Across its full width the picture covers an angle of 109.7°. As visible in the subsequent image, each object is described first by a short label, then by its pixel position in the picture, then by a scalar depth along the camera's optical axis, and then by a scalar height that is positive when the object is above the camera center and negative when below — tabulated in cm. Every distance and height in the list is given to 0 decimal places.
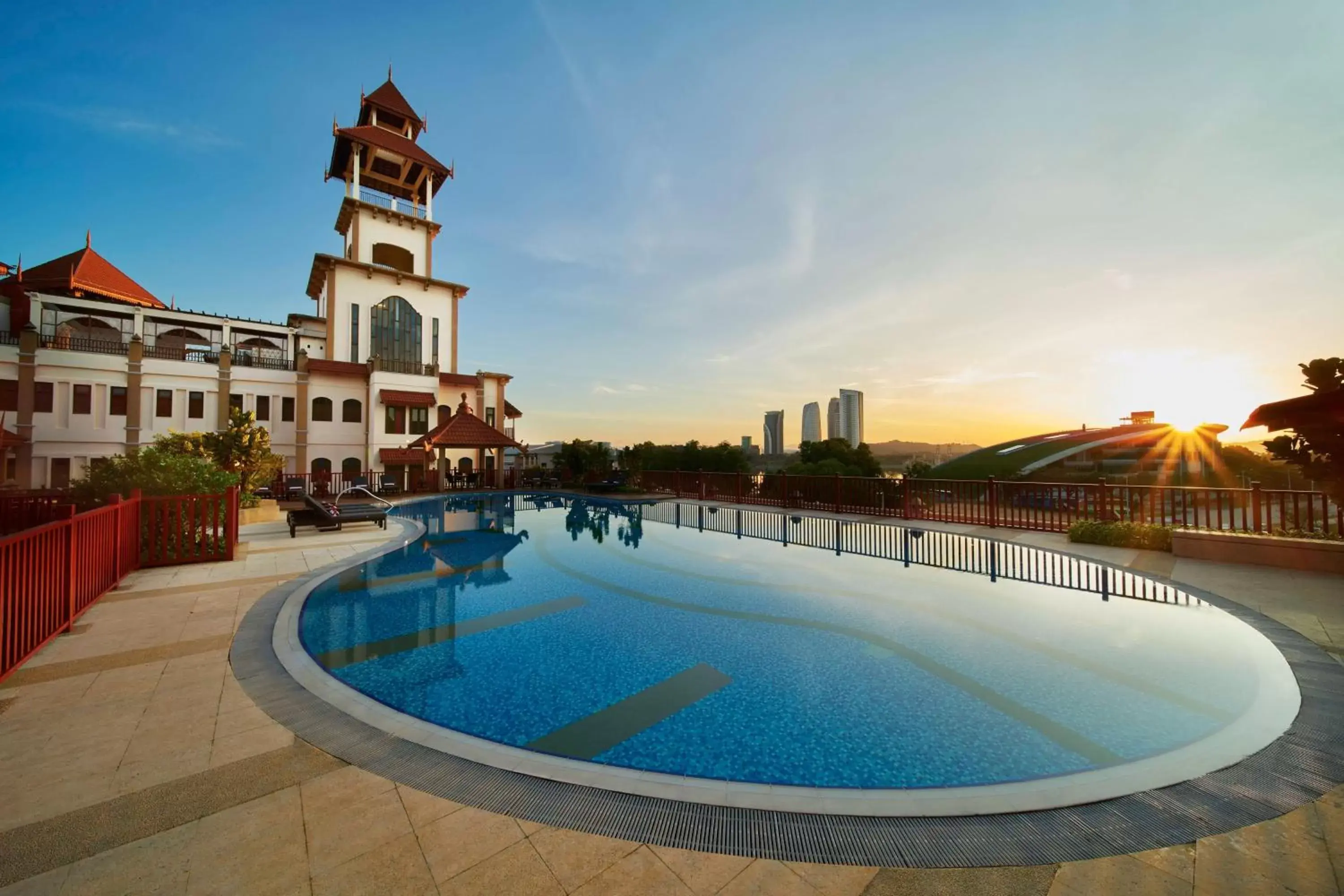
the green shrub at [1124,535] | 809 -135
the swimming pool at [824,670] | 310 -197
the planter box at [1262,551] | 632 -132
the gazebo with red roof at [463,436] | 1891 +107
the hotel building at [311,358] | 1958 +505
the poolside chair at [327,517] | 1066 -127
